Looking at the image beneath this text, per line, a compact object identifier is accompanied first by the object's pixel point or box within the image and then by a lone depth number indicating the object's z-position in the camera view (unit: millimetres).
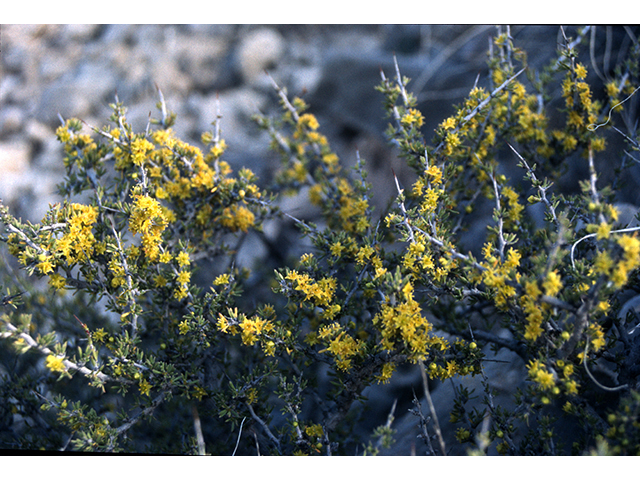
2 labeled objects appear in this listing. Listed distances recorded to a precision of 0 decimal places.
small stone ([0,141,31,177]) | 3807
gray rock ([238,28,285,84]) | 4316
